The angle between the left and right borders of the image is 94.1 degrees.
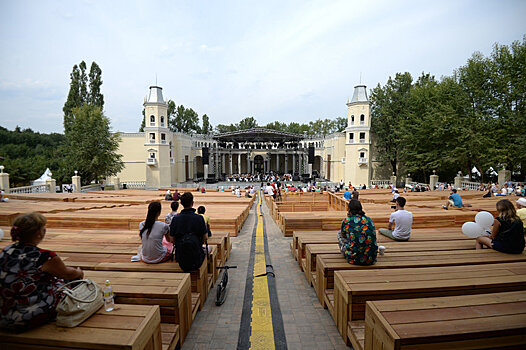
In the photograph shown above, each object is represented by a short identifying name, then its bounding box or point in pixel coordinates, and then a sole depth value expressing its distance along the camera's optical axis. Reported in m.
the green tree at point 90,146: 23.50
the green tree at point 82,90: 29.83
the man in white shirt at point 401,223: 4.60
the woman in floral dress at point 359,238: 3.36
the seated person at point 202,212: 5.40
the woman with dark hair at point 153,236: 3.36
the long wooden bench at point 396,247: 4.10
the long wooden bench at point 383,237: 4.79
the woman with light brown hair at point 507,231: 3.52
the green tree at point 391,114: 29.16
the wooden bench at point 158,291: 2.60
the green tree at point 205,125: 56.37
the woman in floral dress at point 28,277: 1.88
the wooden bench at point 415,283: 2.66
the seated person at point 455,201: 8.34
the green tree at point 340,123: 57.25
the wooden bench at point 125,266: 3.35
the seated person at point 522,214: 4.25
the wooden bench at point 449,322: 1.86
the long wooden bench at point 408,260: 3.40
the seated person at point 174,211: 4.79
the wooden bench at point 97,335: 1.82
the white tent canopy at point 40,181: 23.40
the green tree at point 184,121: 51.19
